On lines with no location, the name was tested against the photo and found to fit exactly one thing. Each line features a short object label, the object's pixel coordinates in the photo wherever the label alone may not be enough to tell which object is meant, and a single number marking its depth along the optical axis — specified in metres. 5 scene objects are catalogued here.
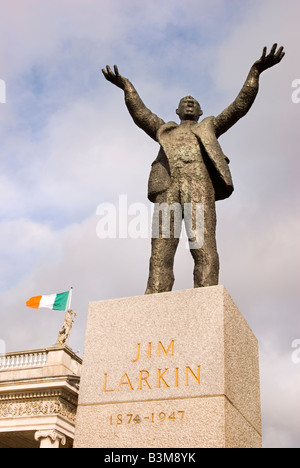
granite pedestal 5.93
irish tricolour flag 28.67
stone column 25.02
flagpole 28.71
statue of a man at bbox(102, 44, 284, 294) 7.43
